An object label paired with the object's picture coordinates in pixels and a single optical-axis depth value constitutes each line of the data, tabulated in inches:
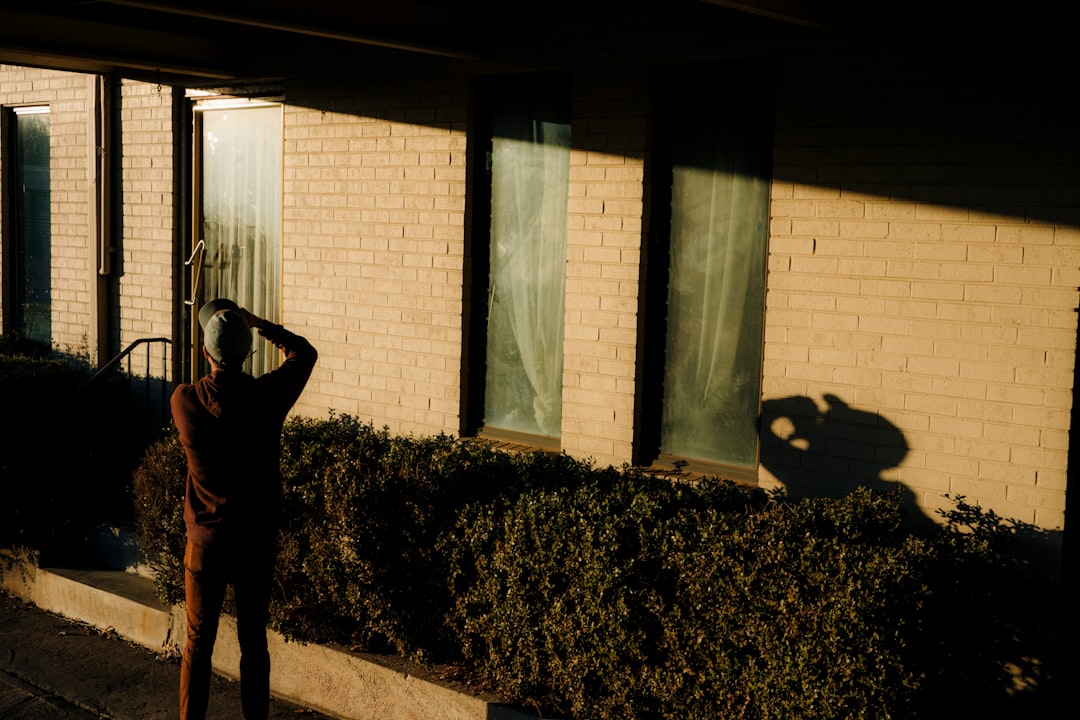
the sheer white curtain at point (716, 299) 252.1
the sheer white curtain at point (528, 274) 283.3
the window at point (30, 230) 416.8
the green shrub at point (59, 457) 305.7
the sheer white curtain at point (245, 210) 344.8
